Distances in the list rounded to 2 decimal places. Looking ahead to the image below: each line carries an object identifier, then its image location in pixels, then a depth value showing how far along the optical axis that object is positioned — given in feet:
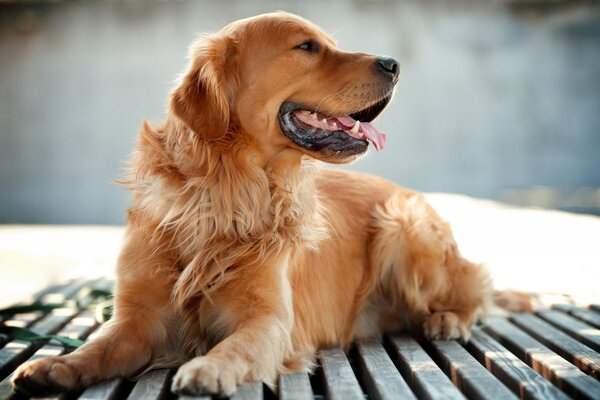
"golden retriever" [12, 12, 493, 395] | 8.46
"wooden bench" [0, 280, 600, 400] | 7.47
